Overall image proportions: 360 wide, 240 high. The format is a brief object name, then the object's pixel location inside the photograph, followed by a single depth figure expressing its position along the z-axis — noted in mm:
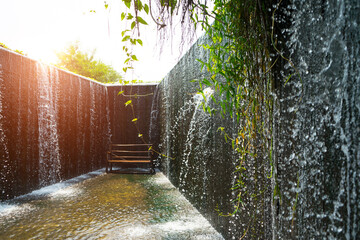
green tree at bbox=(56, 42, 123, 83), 23844
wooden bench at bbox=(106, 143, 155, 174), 7992
